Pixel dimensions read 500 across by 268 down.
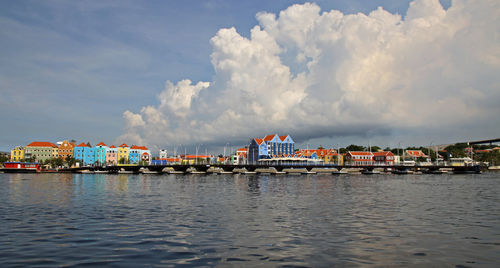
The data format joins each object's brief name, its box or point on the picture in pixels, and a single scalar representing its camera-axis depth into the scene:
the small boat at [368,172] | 181.88
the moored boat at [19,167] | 168.38
